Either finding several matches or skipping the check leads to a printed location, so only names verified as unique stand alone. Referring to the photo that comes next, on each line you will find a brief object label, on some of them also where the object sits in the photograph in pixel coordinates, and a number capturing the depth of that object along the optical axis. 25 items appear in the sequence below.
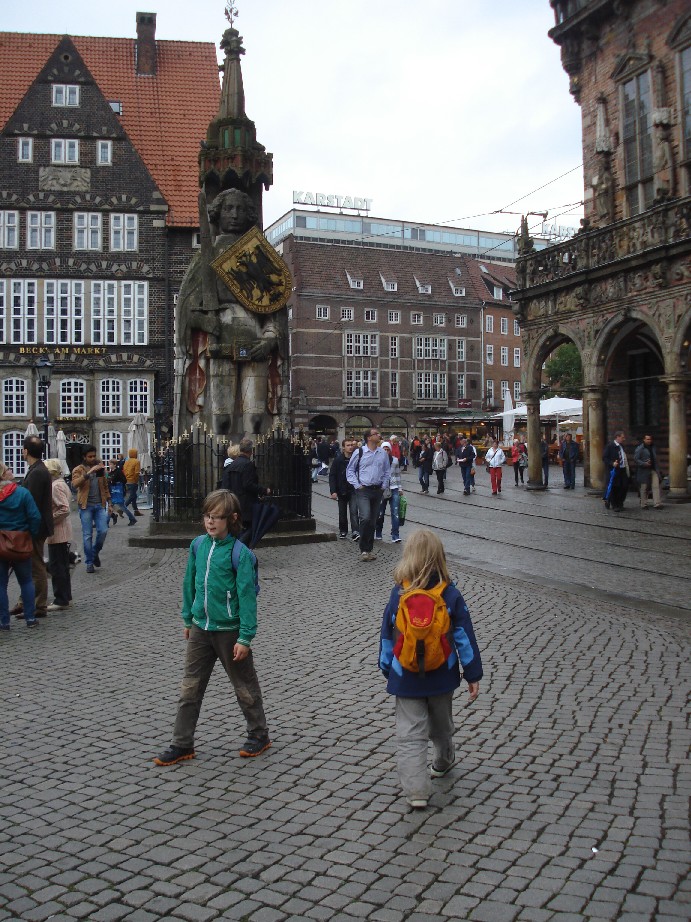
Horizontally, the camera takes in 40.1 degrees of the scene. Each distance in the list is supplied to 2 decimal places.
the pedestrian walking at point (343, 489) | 16.45
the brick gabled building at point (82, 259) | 42.62
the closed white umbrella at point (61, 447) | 30.54
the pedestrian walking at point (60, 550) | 10.50
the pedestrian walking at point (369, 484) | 13.66
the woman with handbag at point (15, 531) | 9.34
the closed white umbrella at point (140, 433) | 28.53
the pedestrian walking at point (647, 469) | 21.83
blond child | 4.54
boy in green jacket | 5.32
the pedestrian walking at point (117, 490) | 20.97
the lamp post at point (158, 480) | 16.02
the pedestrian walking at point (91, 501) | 13.27
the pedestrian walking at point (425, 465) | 31.52
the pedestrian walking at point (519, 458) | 32.47
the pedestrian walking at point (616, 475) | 21.25
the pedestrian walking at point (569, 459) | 28.22
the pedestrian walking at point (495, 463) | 27.38
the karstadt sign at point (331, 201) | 84.88
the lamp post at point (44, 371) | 23.48
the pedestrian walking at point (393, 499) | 16.05
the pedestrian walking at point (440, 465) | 28.50
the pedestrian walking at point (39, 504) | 9.88
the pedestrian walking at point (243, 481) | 11.95
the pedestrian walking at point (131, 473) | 21.69
